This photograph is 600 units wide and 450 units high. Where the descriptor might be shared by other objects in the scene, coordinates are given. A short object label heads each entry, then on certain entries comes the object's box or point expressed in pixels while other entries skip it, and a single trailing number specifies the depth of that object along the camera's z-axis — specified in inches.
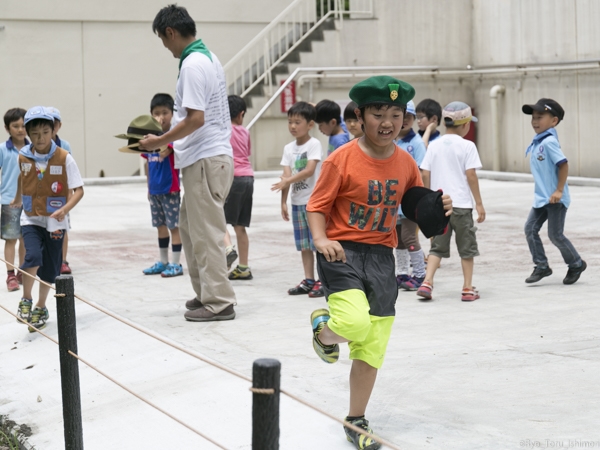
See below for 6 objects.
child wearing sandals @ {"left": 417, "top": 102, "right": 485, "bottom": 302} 288.7
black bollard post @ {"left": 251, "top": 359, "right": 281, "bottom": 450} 105.1
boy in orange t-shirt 164.6
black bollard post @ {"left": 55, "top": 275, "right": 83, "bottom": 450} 160.7
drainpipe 806.5
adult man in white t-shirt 259.8
